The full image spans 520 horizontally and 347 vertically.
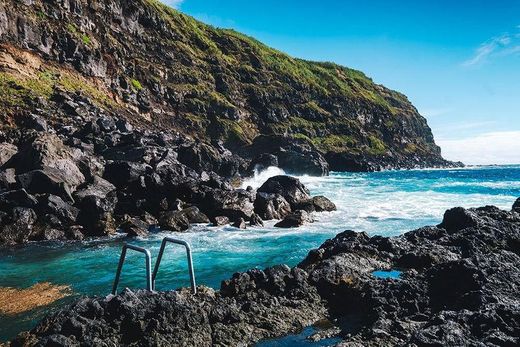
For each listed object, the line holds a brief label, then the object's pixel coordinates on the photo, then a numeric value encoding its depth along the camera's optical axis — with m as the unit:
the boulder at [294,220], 29.06
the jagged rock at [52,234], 24.25
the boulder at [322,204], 34.88
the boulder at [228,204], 30.62
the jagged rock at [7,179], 29.61
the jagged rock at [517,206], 22.78
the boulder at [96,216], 26.09
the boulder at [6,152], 34.73
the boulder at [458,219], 18.25
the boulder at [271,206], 31.89
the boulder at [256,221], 29.59
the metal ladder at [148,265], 9.56
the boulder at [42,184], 28.69
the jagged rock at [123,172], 34.03
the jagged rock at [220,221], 29.17
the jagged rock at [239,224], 28.65
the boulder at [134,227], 25.77
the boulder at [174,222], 27.75
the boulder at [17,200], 26.16
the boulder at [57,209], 26.06
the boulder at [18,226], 23.55
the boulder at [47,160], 31.50
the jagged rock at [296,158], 83.31
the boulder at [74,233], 24.83
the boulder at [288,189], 35.56
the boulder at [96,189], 29.40
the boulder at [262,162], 71.31
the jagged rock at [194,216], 29.84
